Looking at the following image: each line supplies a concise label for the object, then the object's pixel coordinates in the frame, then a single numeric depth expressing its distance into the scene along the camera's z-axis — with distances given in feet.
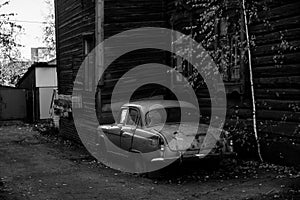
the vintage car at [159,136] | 28.91
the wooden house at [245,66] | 31.37
